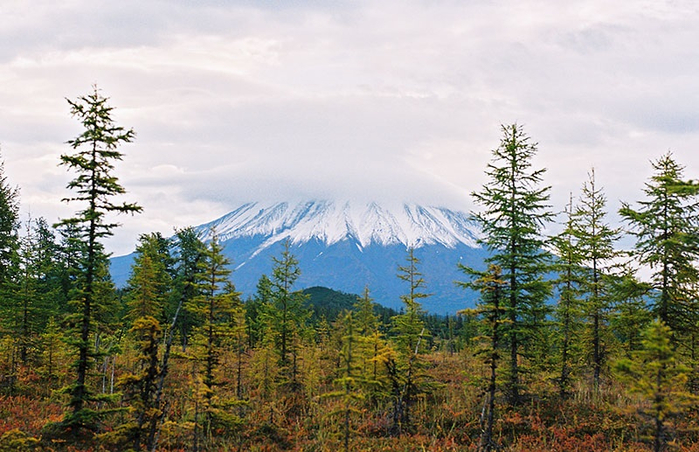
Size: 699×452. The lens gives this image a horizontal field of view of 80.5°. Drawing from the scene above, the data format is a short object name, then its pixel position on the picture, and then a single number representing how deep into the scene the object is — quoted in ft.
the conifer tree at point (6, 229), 105.09
